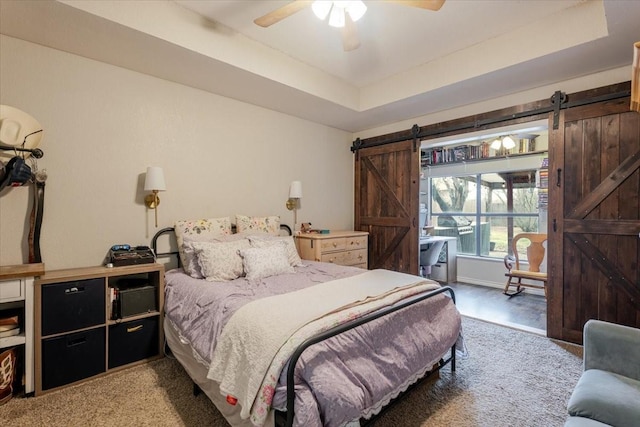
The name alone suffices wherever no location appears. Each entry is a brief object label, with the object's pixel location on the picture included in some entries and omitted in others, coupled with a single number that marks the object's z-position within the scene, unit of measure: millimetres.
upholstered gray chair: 1261
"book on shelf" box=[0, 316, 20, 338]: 2066
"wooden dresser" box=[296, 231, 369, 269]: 3770
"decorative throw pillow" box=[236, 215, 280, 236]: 3372
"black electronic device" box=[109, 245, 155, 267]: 2531
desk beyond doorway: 5617
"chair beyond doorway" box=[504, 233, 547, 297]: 4398
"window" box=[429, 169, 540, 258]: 5359
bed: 1346
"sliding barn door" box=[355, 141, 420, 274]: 4250
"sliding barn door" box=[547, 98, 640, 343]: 2713
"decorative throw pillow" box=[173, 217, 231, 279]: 2719
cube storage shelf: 2135
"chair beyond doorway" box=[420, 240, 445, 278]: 4891
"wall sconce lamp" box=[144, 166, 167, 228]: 2743
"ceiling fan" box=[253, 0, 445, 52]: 1828
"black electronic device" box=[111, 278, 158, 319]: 2455
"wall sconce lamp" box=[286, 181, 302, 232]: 3949
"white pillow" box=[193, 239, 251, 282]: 2547
